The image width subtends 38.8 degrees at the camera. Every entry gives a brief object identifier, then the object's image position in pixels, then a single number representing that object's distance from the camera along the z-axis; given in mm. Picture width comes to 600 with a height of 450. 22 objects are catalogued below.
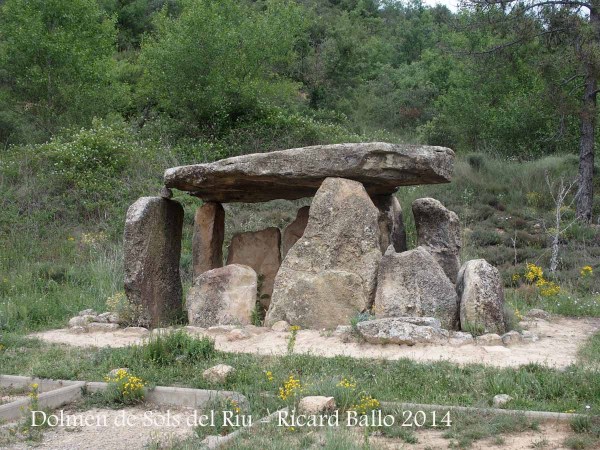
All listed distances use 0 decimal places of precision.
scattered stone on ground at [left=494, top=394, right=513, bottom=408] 6047
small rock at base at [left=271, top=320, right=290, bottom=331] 9078
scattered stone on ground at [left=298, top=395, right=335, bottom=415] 5730
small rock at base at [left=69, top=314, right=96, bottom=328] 10060
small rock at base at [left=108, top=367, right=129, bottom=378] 6991
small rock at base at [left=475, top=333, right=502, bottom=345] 8016
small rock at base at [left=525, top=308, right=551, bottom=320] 10250
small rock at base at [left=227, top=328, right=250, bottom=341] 8672
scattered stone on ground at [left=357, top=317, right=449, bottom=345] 7844
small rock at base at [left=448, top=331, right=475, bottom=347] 7867
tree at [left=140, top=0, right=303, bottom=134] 21141
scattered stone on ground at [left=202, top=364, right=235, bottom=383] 6770
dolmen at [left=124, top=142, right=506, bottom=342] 8875
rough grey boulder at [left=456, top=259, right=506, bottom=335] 8540
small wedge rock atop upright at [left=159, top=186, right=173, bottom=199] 10672
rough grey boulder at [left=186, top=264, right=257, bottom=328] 9781
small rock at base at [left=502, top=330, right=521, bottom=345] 8109
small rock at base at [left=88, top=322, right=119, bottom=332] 9727
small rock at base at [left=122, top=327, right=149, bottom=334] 9500
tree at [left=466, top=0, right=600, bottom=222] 16203
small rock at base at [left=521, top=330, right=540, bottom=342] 8344
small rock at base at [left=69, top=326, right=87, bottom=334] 9727
